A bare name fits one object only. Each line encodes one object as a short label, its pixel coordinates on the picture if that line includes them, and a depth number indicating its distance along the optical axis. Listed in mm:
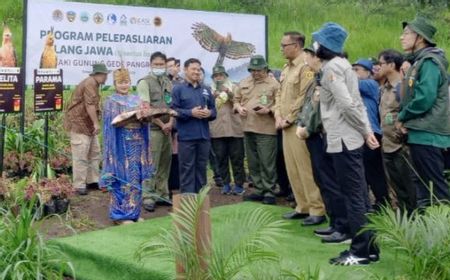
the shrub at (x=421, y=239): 4281
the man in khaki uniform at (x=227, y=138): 8523
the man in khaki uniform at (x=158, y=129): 7824
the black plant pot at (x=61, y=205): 7441
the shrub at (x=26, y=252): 5008
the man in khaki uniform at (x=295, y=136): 6859
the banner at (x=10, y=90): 7668
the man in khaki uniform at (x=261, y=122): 7836
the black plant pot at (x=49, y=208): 7332
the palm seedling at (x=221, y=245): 4176
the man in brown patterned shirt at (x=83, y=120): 8453
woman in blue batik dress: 6926
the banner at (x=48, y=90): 7953
